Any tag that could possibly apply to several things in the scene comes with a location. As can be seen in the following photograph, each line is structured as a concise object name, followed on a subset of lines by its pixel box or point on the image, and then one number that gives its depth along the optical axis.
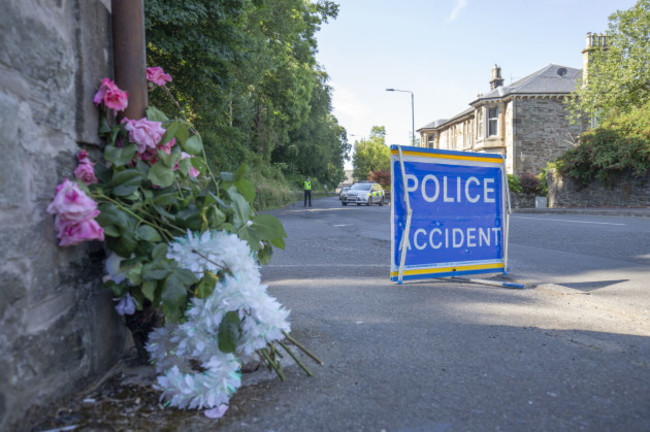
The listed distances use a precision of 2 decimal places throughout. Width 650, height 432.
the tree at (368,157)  95.50
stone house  36.50
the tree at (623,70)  29.00
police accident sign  5.24
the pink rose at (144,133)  2.52
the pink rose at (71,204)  2.06
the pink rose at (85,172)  2.32
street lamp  43.38
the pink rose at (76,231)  2.11
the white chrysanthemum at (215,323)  2.30
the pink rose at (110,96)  2.48
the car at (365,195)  33.28
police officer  30.16
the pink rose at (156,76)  2.95
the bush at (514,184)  29.73
